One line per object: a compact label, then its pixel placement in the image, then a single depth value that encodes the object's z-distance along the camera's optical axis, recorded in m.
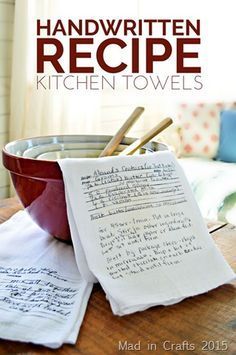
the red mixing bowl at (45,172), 0.66
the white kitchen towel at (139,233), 0.58
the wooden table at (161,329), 0.48
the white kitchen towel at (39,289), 0.50
